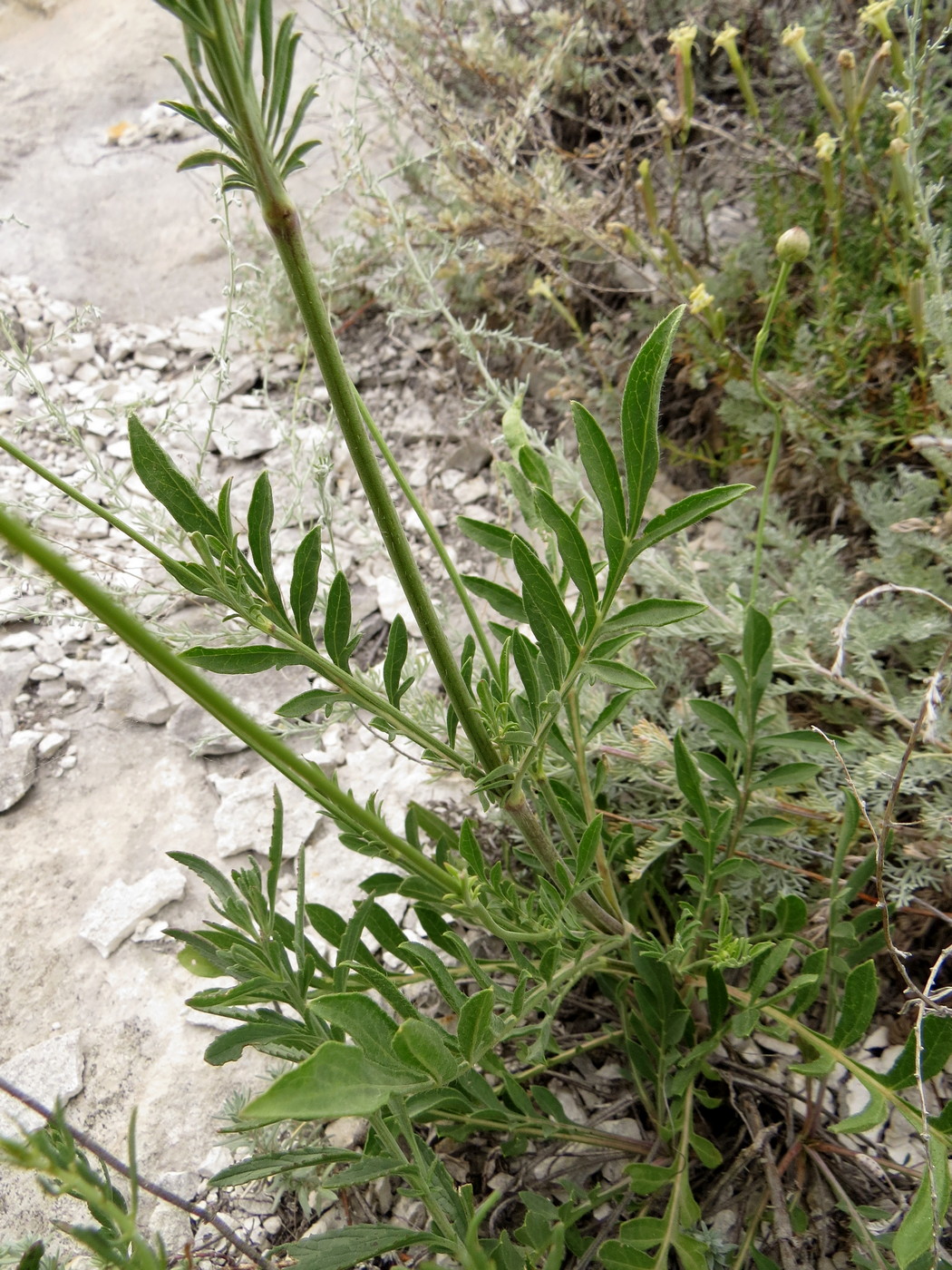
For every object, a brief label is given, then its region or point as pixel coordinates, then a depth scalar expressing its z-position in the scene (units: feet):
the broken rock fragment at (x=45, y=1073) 1.32
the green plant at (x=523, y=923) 0.59
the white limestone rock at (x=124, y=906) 1.48
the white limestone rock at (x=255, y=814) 1.57
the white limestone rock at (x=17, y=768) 1.67
